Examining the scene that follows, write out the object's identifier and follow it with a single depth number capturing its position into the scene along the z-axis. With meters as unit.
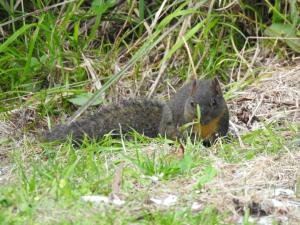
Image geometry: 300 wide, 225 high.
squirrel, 11.59
